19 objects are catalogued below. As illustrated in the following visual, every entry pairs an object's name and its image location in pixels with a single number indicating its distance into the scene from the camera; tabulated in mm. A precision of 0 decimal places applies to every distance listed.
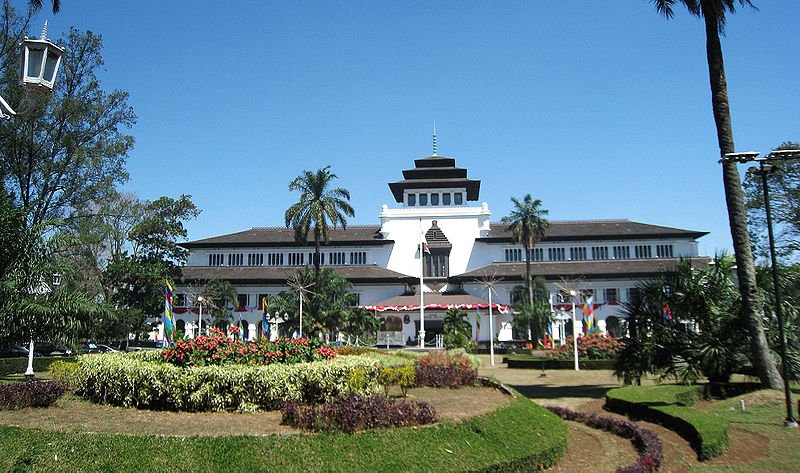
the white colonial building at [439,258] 57375
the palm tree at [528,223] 54094
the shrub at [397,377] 14500
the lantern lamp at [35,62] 8188
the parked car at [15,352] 34588
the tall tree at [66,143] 28281
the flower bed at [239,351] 12953
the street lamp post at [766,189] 13789
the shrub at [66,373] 13758
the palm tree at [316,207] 45750
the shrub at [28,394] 11547
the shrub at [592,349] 35344
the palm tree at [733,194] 17891
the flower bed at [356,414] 9703
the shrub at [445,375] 17547
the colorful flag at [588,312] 34728
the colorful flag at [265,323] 48875
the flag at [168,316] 21511
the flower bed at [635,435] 9945
